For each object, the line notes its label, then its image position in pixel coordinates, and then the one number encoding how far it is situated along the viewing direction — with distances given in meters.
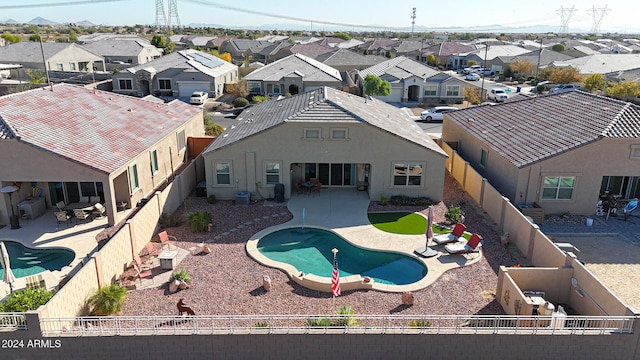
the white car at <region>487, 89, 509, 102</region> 61.22
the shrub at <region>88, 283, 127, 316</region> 15.80
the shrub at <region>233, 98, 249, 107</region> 55.75
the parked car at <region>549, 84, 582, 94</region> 65.06
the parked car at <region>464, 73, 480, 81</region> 81.88
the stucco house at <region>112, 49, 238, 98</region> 59.16
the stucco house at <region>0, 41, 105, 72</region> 68.19
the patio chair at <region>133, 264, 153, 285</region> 18.53
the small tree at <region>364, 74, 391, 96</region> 56.72
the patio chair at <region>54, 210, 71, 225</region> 22.59
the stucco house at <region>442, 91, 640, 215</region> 24.41
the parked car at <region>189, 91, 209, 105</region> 56.03
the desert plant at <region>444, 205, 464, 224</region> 24.17
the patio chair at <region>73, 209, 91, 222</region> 22.77
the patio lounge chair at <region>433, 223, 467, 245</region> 21.59
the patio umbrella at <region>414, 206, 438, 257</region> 20.12
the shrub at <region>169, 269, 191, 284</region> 17.78
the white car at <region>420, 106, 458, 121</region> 51.09
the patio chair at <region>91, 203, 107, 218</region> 23.48
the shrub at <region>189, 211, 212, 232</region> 22.58
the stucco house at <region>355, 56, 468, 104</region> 60.25
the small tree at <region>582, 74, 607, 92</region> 60.62
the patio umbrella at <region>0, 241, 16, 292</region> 14.63
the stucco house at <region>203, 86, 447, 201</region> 25.94
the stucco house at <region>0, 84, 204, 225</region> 21.31
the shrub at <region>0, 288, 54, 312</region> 14.32
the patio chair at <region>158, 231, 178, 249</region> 21.05
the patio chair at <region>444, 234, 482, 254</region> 20.44
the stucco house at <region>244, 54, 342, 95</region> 58.94
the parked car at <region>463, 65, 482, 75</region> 90.84
